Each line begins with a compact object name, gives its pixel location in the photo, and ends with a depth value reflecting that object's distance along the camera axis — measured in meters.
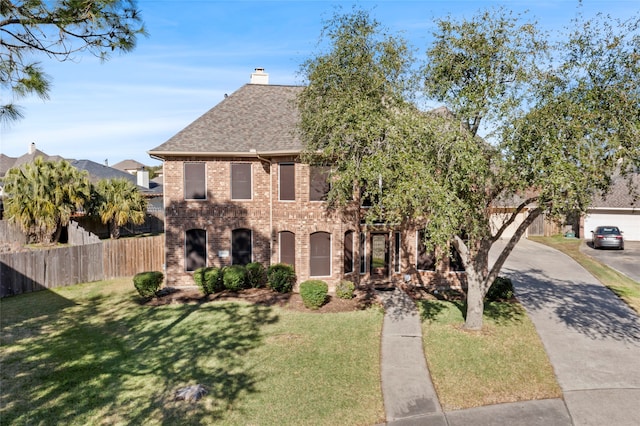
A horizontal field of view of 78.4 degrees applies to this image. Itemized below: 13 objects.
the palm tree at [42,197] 22.89
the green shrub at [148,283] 14.31
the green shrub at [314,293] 13.20
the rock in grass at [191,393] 7.70
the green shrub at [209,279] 14.95
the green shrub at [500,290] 14.33
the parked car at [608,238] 25.53
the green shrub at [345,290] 14.43
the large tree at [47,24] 6.17
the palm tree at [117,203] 27.14
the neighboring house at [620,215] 28.76
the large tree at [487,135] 8.54
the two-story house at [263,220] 15.55
